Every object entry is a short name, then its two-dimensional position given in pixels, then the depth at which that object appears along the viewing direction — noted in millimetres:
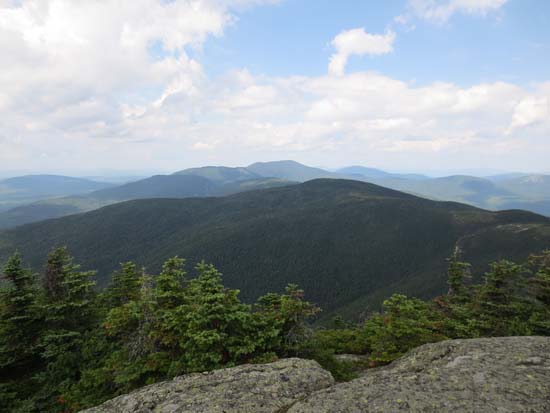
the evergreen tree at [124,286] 25500
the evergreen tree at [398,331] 18344
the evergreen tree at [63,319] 16703
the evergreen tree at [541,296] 17891
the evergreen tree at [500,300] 21344
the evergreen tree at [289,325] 14188
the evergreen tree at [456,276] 35875
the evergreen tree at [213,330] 12914
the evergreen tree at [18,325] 18734
